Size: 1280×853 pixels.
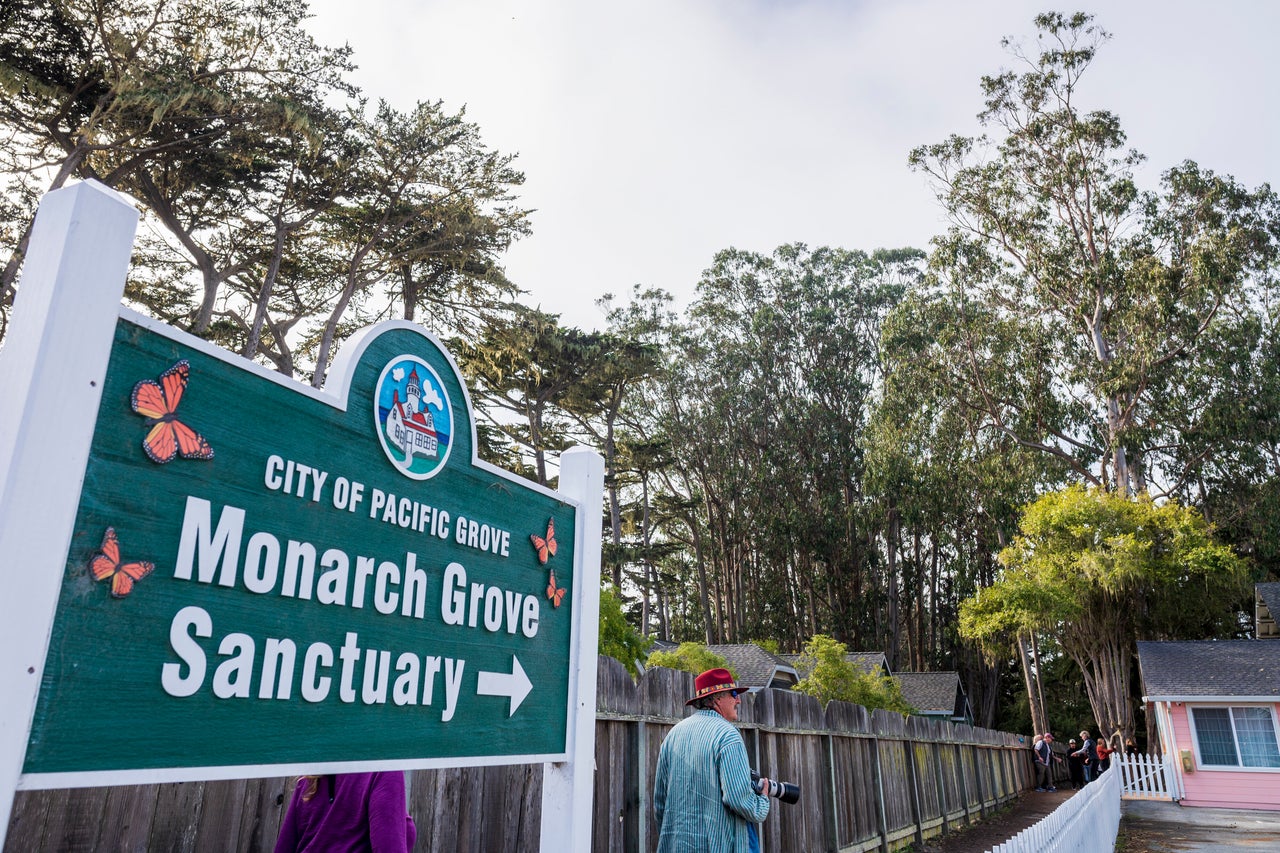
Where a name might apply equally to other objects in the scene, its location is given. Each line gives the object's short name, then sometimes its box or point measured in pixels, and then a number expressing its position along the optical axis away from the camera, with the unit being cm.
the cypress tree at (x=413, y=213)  1866
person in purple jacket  223
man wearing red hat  350
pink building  1770
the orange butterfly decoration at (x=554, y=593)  271
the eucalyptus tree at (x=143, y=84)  1369
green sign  148
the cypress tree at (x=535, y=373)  2311
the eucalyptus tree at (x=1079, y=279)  2472
